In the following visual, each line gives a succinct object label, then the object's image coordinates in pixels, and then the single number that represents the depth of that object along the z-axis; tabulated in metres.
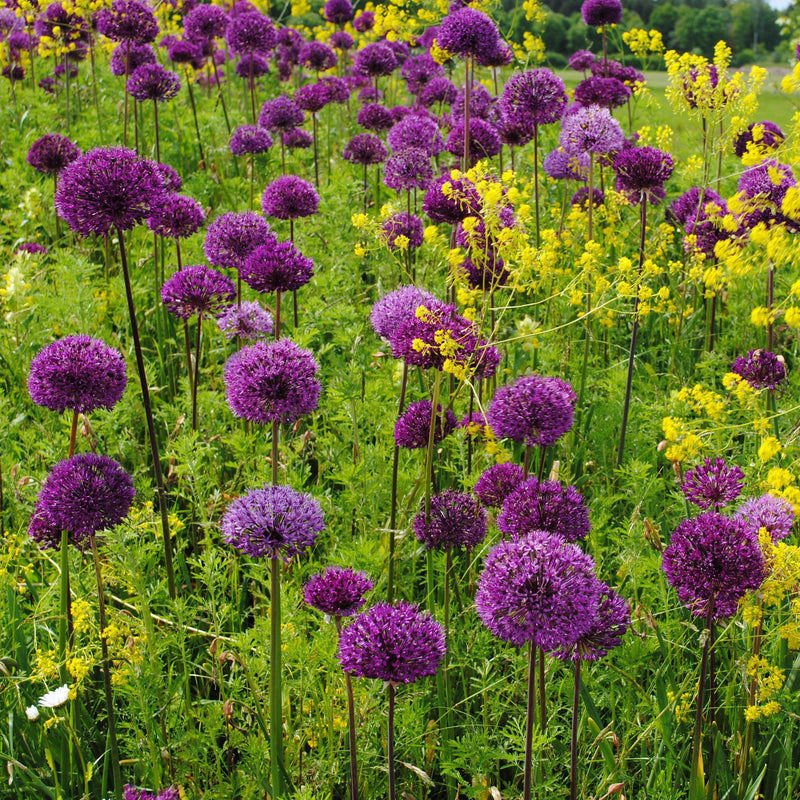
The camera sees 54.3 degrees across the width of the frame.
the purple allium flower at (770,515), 2.34
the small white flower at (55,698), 2.38
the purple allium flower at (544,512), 2.36
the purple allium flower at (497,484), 2.74
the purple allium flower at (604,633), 2.05
